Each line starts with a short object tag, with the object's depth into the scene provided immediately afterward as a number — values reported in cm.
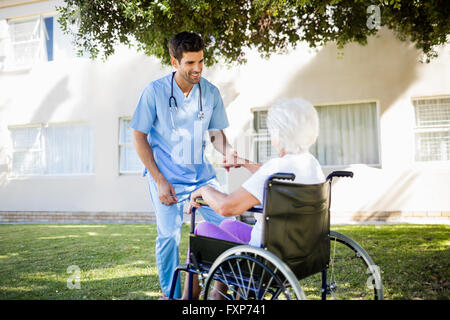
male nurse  248
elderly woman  182
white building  745
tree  450
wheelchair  171
